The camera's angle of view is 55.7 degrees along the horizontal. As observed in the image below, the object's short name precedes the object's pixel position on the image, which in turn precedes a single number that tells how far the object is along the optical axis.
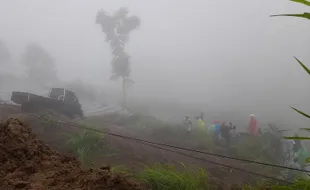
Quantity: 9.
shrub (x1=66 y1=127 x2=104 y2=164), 10.00
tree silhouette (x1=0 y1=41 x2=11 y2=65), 44.79
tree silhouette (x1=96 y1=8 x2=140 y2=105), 33.41
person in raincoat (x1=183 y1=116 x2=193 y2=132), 18.14
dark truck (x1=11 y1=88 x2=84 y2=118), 15.95
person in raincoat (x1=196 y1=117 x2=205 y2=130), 17.13
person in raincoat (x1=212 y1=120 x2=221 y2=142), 17.36
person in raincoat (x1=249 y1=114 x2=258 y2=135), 17.95
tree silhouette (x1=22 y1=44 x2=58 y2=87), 41.59
